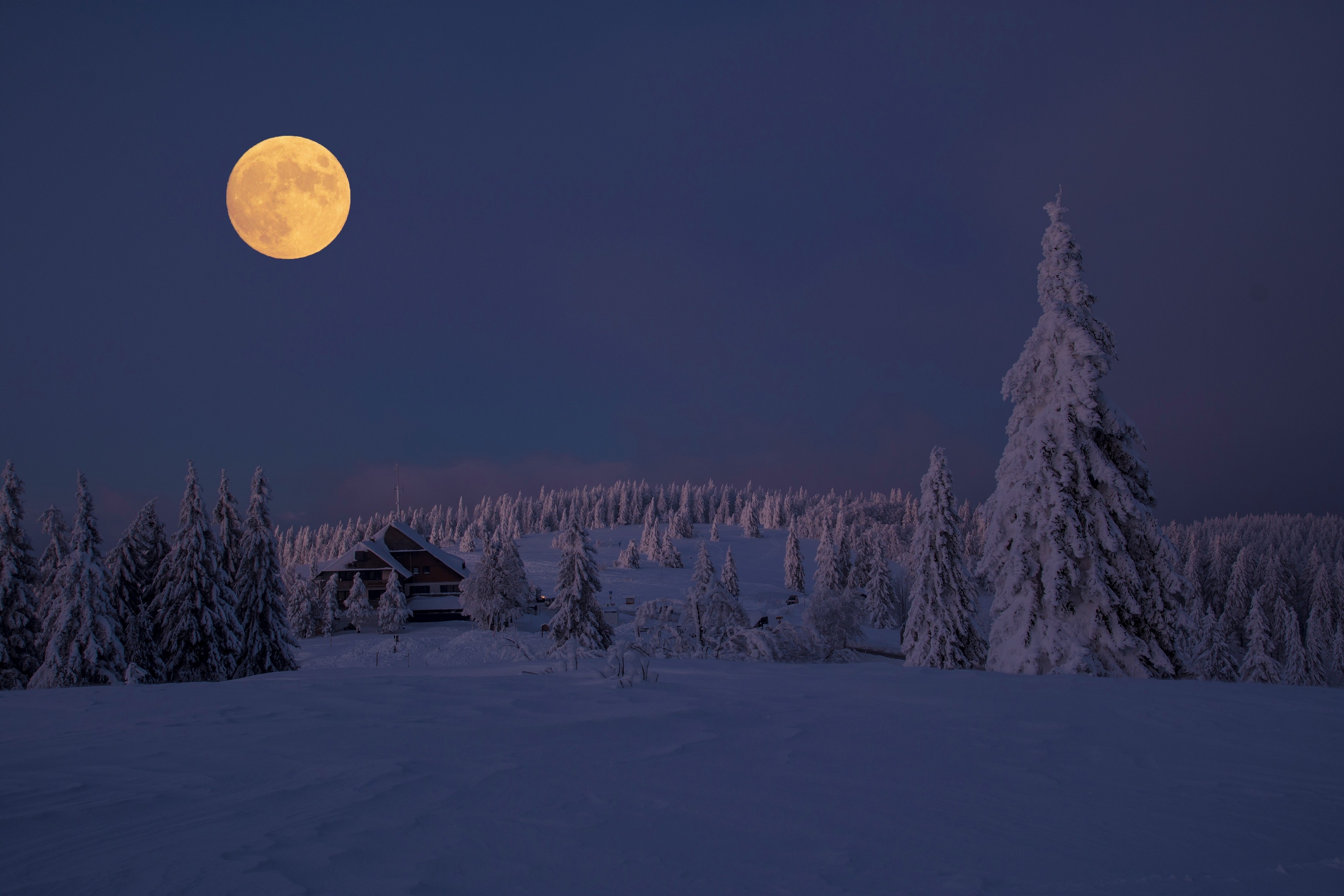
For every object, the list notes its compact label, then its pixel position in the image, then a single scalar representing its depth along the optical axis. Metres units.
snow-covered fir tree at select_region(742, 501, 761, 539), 152.38
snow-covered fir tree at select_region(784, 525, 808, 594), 92.38
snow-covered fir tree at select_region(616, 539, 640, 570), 101.31
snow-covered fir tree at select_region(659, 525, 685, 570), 108.12
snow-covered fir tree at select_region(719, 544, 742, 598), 78.38
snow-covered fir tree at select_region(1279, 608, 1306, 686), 51.41
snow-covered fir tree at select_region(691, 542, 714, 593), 44.87
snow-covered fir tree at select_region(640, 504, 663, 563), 115.75
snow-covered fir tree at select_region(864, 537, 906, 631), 70.81
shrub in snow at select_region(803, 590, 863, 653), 44.19
